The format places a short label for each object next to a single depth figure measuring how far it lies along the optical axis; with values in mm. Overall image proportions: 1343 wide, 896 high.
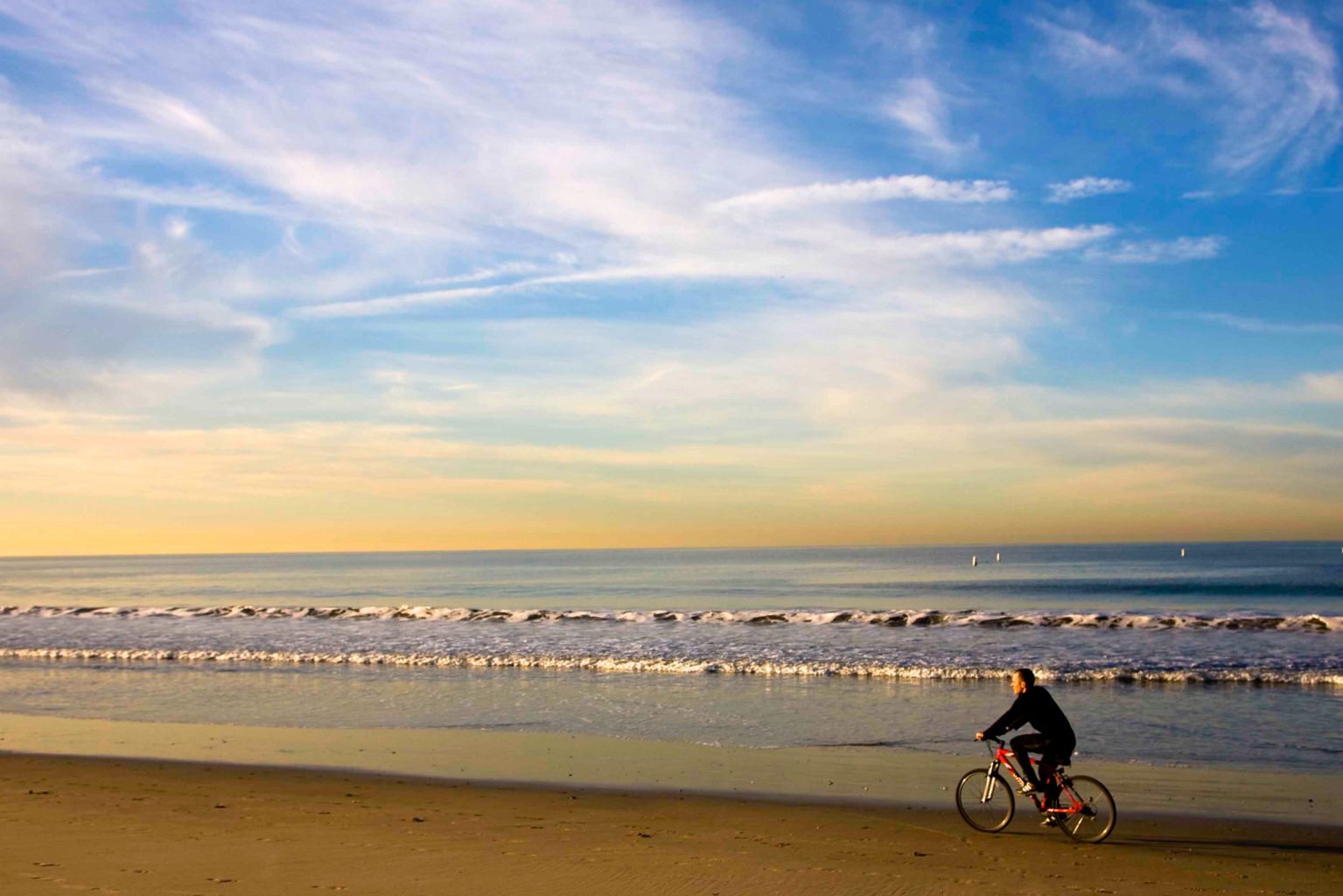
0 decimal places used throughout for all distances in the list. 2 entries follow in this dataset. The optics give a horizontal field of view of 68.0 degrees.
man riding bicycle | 9414
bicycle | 9461
